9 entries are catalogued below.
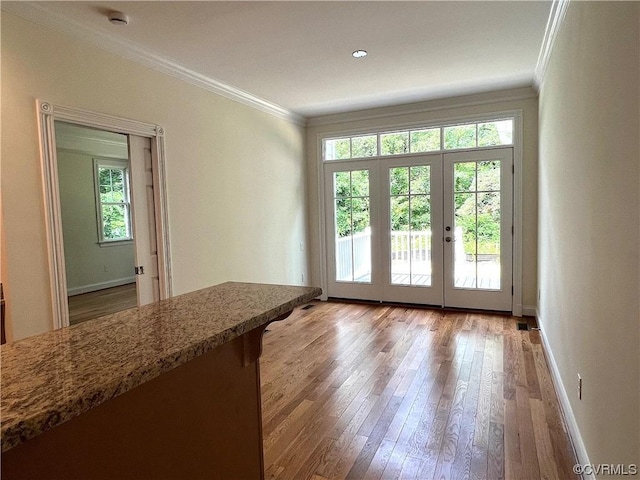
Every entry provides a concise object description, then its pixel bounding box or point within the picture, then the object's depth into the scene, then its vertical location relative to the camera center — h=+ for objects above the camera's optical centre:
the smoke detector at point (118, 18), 2.51 +1.31
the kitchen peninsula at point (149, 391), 0.67 -0.42
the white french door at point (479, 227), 4.61 -0.25
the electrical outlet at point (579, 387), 2.06 -0.97
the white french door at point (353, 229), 5.34 -0.26
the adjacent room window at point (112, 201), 6.95 +0.32
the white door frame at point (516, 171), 4.47 +0.40
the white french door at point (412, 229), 4.95 -0.26
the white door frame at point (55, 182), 2.50 +0.25
